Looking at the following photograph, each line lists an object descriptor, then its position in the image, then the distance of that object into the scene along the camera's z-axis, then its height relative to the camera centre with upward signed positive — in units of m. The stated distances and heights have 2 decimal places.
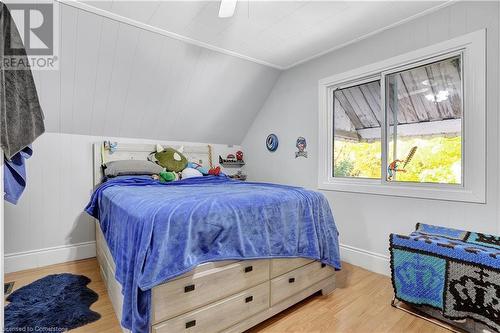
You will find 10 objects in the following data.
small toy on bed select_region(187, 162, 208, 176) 3.51 -0.02
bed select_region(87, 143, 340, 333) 1.31 -0.53
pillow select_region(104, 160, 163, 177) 2.79 -0.03
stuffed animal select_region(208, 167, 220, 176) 3.50 -0.09
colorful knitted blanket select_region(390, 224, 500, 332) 1.57 -0.71
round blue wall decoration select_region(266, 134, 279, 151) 3.67 +0.34
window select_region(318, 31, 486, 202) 2.03 +0.40
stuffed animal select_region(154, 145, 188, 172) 3.26 +0.08
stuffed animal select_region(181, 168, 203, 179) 3.23 -0.10
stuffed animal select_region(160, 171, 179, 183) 2.86 -0.13
